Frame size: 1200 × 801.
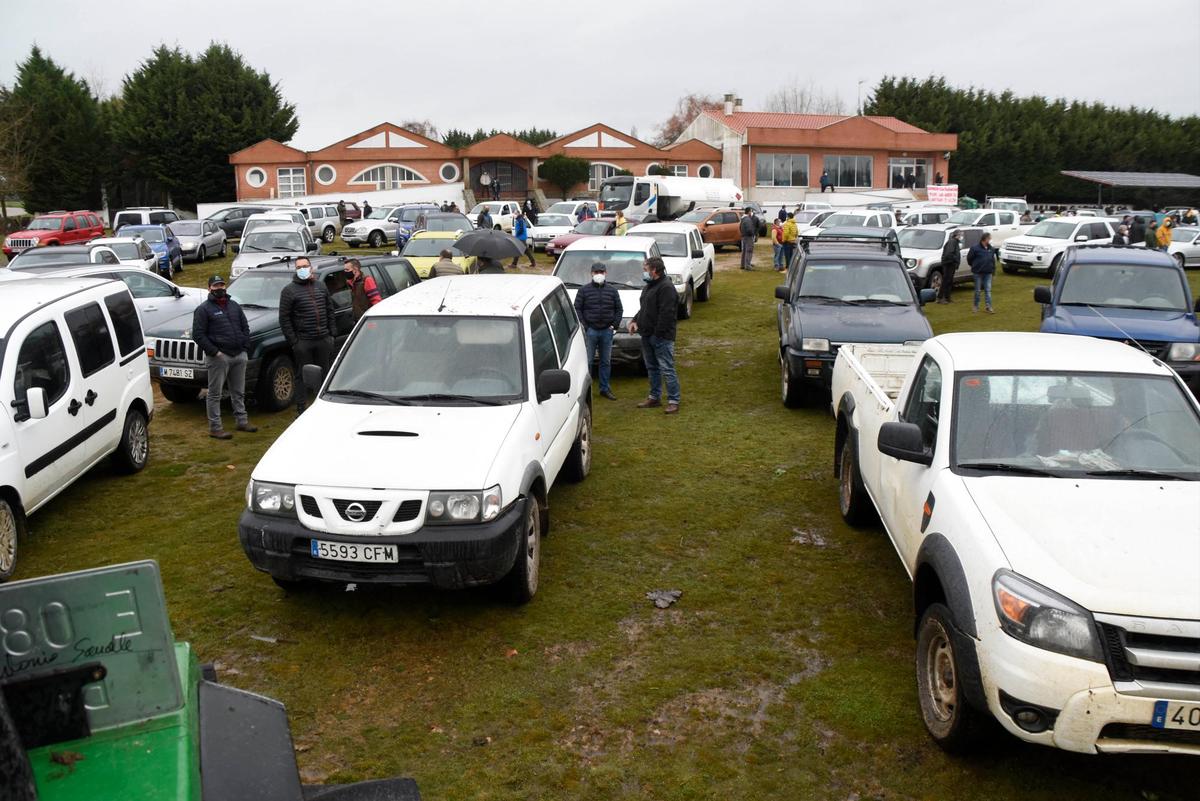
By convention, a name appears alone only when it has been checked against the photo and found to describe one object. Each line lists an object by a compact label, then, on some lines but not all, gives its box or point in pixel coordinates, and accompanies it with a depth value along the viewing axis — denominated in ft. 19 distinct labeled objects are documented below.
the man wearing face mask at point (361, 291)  38.32
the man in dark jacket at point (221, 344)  32.01
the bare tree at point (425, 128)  303.09
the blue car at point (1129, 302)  36.94
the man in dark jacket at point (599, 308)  37.40
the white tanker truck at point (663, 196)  124.88
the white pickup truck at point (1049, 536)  11.58
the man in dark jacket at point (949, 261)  67.82
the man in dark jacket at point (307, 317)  34.06
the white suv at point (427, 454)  17.29
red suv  90.01
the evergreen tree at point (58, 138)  163.43
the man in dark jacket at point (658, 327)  34.76
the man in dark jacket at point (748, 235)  87.61
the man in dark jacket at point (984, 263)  61.87
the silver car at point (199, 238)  93.82
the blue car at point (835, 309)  34.27
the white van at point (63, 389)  22.21
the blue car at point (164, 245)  80.53
